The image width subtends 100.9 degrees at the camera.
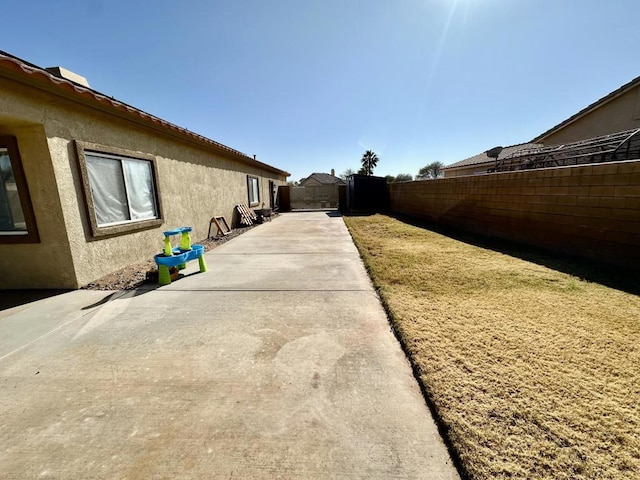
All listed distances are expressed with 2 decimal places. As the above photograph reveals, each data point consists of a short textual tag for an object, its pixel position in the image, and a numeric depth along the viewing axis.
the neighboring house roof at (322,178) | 55.91
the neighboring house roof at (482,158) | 17.75
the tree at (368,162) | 53.50
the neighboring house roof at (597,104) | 10.14
